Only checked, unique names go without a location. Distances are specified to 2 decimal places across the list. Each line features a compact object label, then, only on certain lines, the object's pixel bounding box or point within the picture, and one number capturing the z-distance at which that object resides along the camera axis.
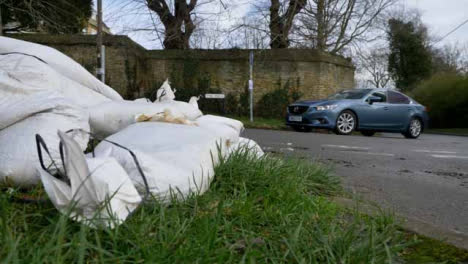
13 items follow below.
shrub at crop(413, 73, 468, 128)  18.50
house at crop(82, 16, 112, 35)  33.39
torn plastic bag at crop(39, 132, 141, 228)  1.39
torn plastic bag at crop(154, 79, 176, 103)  3.63
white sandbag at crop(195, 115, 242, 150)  2.74
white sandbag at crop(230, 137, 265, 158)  2.78
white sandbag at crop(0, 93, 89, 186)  2.06
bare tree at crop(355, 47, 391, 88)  22.92
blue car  10.28
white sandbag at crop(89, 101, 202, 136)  2.90
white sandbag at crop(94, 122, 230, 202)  1.81
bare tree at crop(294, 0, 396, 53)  18.00
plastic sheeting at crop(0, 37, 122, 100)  2.90
